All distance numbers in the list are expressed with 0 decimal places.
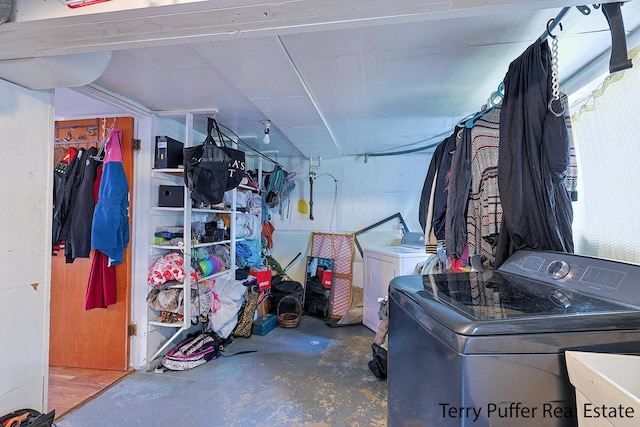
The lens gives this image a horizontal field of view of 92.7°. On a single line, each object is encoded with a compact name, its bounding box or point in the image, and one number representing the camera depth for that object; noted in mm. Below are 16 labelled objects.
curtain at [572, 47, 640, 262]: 1077
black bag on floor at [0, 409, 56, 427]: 1099
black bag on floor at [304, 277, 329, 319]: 3686
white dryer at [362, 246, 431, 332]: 2932
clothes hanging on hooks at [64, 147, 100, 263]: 2127
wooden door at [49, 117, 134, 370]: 2377
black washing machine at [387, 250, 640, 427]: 595
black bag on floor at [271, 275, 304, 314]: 3559
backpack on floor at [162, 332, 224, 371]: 2373
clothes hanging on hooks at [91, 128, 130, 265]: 2090
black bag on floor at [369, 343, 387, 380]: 2186
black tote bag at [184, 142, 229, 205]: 2195
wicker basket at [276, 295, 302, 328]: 3316
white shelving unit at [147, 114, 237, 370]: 2324
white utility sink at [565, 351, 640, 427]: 459
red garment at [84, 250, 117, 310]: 2254
